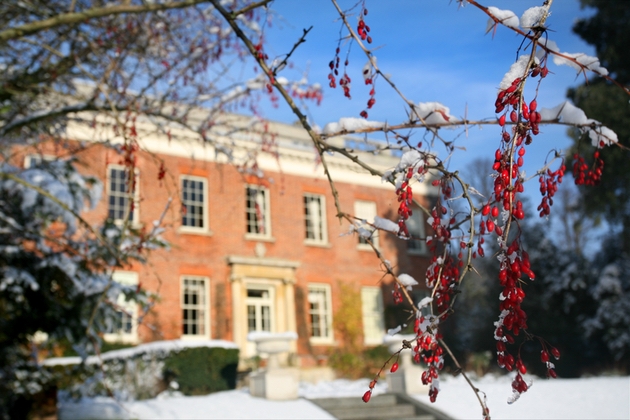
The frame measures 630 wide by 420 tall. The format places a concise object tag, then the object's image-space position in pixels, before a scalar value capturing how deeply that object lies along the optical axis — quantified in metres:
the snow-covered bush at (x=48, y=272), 7.11
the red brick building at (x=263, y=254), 16.59
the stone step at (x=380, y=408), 9.93
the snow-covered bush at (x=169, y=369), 11.73
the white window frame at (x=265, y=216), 18.58
